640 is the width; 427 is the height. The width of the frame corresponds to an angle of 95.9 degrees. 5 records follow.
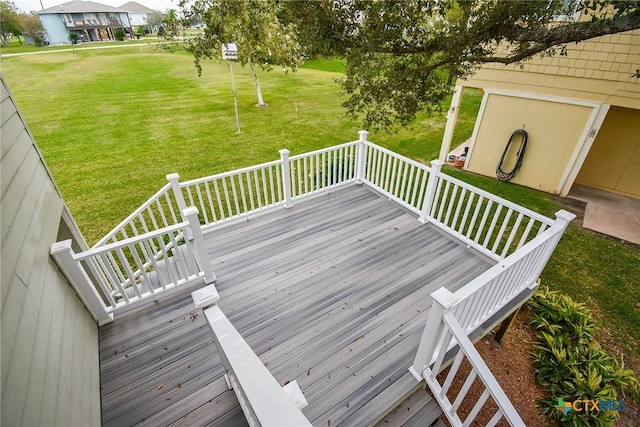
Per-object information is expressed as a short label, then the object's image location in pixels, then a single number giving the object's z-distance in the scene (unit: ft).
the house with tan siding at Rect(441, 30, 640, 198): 18.71
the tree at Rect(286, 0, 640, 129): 9.99
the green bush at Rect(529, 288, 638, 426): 10.87
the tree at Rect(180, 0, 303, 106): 24.32
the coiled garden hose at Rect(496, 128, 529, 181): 23.58
